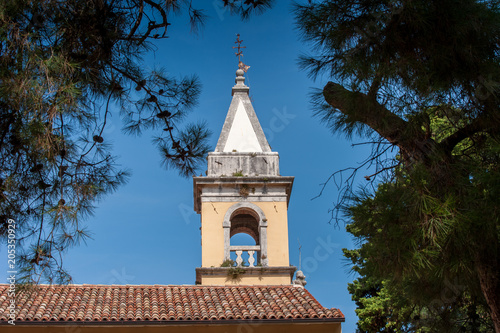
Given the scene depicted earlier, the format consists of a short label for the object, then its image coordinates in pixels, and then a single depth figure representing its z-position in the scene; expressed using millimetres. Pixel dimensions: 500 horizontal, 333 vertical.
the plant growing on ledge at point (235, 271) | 17125
